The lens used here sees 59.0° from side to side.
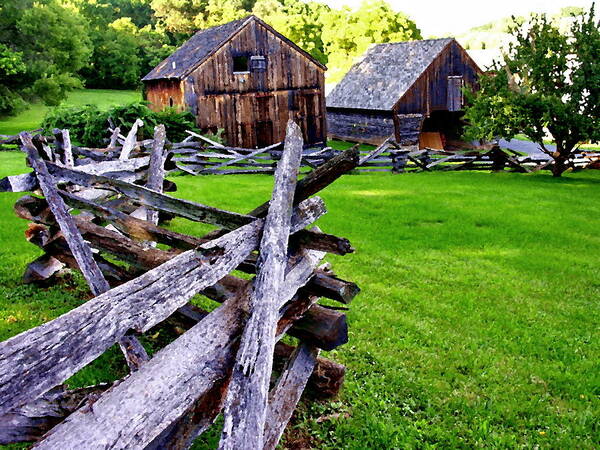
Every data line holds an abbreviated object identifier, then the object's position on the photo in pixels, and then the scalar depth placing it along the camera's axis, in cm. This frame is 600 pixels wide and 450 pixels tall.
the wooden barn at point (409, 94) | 3044
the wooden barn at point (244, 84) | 2520
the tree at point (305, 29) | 5862
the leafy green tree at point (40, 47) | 3747
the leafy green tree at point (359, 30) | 5322
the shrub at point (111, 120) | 2156
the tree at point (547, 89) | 1827
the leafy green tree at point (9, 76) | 3488
